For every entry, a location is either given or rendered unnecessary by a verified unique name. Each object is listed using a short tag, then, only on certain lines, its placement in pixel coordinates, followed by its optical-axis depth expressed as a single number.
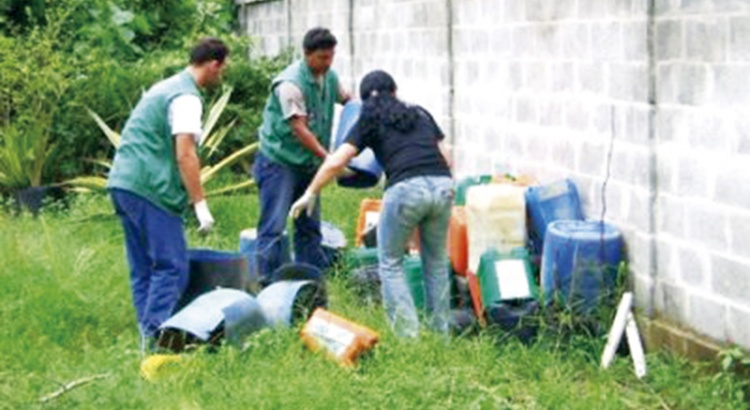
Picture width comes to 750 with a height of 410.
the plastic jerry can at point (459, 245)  8.84
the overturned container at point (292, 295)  7.43
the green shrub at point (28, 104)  13.20
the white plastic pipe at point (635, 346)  7.03
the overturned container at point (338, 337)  6.85
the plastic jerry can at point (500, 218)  8.45
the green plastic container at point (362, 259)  9.35
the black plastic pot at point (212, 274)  7.91
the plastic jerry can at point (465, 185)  9.27
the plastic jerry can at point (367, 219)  9.99
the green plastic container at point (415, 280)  8.60
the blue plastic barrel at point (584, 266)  7.62
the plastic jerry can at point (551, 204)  8.27
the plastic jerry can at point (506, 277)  7.93
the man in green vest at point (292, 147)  9.05
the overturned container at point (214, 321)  7.05
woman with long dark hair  7.62
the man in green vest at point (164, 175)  7.59
